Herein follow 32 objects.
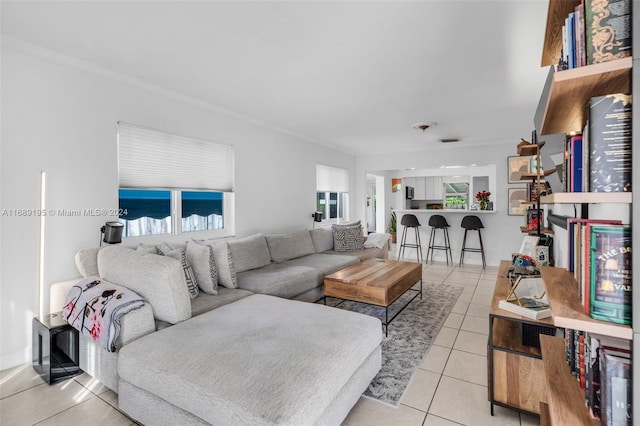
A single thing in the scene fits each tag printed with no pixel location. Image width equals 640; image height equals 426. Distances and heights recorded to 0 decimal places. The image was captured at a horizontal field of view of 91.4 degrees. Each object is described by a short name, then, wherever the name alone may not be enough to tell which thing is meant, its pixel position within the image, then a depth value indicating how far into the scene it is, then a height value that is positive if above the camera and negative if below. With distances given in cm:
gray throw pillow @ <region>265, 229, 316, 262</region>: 424 -49
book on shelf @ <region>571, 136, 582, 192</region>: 97 +15
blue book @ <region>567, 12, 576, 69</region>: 90 +50
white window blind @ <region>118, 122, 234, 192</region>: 311 +57
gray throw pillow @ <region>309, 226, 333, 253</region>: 509 -45
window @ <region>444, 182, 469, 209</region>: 885 +48
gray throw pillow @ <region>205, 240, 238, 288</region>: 299 -52
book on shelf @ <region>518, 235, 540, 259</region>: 276 -32
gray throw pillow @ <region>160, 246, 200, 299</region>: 264 -50
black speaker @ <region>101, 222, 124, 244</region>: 270 -18
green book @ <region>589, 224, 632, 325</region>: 78 -16
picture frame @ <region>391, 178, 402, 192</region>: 1038 +89
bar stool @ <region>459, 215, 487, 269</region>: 600 -29
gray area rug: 216 -118
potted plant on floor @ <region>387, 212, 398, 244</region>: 982 -51
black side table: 222 -102
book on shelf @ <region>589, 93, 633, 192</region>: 78 +17
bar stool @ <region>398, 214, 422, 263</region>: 664 -50
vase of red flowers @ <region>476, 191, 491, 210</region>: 599 +23
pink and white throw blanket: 192 -63
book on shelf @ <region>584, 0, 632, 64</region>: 79 +47
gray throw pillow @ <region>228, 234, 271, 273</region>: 359 -49
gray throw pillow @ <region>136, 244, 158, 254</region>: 263 -32
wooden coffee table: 298 -73
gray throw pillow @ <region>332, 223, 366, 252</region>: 526 -46
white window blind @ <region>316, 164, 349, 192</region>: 621 +69
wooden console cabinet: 173 -90
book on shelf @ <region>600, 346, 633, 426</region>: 77 -45
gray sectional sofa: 137 -75
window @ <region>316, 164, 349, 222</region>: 630 +41
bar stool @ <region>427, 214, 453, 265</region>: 637 -45
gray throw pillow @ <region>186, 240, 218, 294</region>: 279 -51
